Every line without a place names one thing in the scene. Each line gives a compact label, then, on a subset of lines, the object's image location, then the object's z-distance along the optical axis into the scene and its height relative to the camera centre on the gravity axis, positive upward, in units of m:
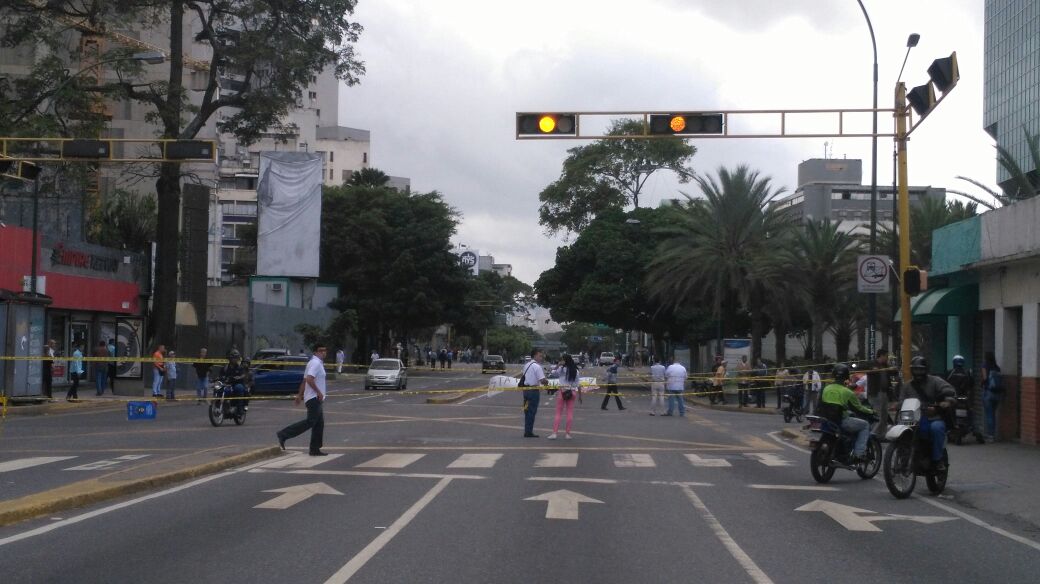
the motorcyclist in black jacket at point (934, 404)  14.55 -0.73
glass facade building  82.56 +21.00
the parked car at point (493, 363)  73.69 -1.51
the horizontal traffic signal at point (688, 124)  20.03 +3.89
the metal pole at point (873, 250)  32.06 +2.75
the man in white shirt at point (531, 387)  22.94 -0.92
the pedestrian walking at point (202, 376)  33.00 -1.16
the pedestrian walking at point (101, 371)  37.38 -1.20
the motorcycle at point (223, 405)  25.05 -1.51
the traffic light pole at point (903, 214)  20.53 +2.45
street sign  22.84 +1.46
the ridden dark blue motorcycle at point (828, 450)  15.77 -1.46
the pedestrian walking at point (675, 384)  33.53 -1.20
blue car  40.44 -1.45
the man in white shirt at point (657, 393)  33.94 -1.49
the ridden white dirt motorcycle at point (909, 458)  14.34 -1.42
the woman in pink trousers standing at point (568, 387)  23.17 -0.92
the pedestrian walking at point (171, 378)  34.63 -1.29
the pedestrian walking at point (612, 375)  41.46 -1.22
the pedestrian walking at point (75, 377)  32.66 -1.22
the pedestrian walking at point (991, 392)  22.66 -0.88
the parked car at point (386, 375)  48.00 -1.52
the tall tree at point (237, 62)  37.84 +9.32
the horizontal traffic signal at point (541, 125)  20.05 +3.80
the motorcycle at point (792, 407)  30.73 -1.71
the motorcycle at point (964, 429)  21.64 -1.59
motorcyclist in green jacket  15.86 -0.88
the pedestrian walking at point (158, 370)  32.84 -1.03
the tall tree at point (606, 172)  77.44 +11.74
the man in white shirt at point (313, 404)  17.86 -1.05
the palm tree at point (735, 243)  48.69 +4.37
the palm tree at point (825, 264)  47.94 +3.44
